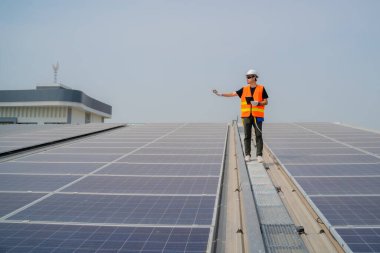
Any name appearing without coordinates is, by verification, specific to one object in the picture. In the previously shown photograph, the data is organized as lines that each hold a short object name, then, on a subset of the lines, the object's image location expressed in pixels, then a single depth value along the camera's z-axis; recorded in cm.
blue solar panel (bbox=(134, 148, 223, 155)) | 863
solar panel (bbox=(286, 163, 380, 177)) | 620
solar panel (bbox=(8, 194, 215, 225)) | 395
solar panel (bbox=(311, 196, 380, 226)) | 395
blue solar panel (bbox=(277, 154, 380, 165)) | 732
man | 853
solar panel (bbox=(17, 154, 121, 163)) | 788
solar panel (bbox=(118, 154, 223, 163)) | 751
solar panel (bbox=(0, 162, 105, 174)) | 666
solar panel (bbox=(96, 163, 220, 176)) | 630
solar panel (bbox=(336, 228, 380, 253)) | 324
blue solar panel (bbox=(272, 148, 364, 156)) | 842
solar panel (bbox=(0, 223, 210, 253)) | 319
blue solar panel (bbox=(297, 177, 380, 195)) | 507
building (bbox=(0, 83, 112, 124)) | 3297
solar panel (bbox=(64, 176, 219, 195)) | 515
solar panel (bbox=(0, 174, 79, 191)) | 543
